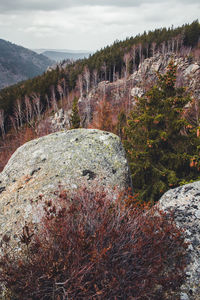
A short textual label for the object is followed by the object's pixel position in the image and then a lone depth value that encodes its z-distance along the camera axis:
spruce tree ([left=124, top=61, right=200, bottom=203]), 8.03
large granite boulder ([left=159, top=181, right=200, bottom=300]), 2.60
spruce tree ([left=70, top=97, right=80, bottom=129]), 31.08
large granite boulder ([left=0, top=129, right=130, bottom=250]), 4.02
